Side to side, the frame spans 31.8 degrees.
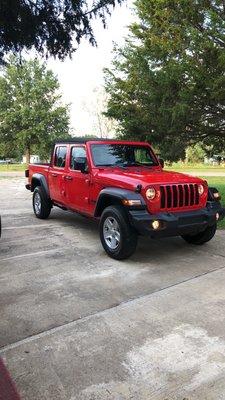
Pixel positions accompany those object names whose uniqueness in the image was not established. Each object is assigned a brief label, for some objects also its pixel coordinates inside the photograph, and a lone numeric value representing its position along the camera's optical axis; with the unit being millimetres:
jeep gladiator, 5652
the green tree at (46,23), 6312
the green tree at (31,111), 39906
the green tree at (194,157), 61812
